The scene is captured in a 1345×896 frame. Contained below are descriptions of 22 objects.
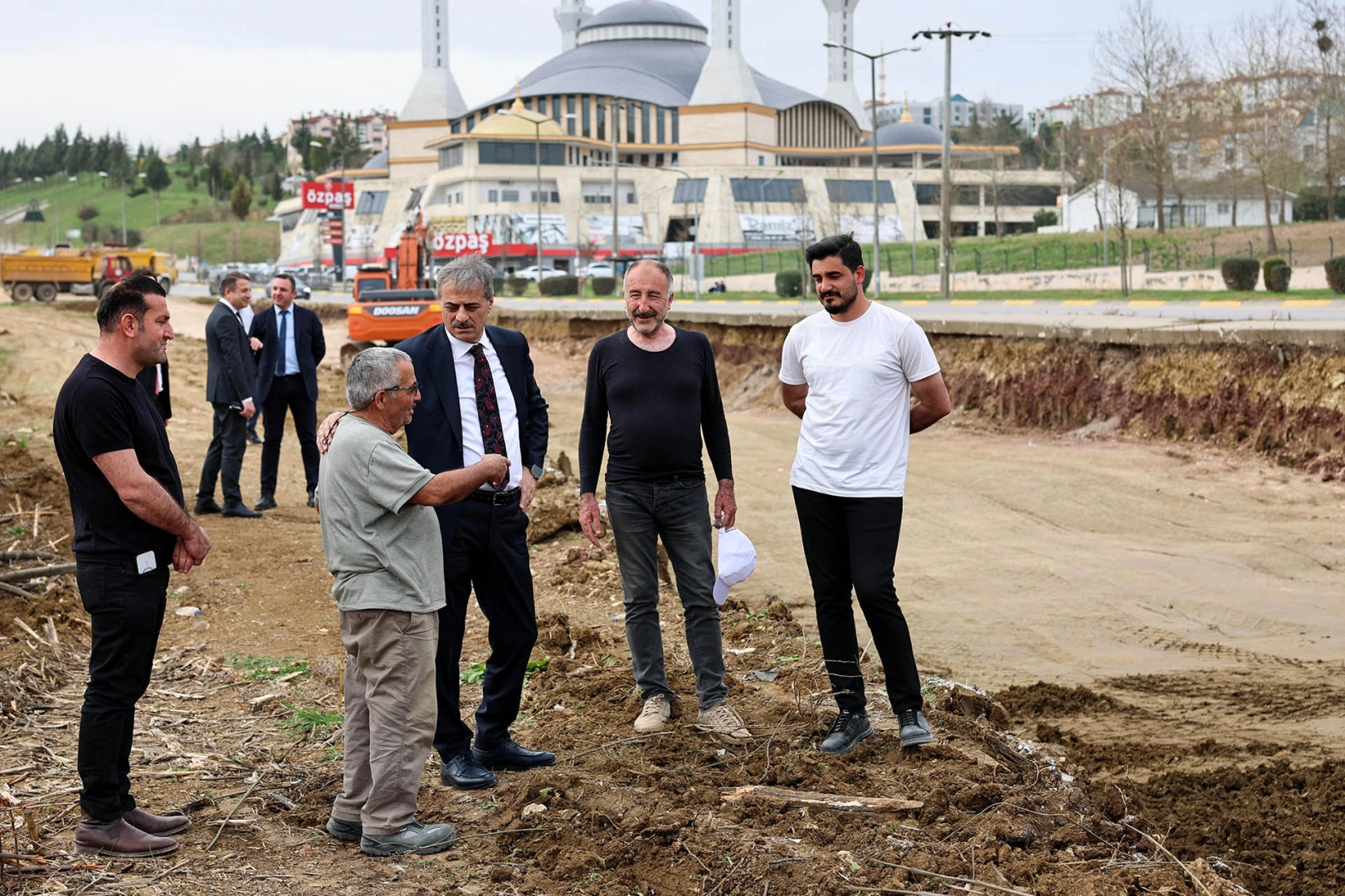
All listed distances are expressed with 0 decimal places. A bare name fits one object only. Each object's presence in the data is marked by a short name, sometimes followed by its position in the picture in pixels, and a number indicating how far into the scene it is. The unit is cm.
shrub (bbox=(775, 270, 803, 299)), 4659
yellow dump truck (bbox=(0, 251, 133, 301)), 4862
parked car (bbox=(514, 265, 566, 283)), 7644
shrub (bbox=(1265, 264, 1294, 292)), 3291
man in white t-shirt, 543
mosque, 9406
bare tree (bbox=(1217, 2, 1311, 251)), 4788
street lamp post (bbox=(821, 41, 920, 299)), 3594
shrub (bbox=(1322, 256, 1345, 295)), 2892
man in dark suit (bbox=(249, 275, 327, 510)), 1069
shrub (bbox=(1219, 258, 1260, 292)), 3494
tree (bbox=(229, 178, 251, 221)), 12750
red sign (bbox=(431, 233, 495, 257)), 8094
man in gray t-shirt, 443
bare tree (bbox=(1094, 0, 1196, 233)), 4016
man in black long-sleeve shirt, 574
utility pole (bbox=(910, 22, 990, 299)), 3509
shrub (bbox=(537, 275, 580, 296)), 5916
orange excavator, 2931
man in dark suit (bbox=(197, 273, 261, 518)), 1062
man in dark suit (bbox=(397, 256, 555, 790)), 518
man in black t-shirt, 448
